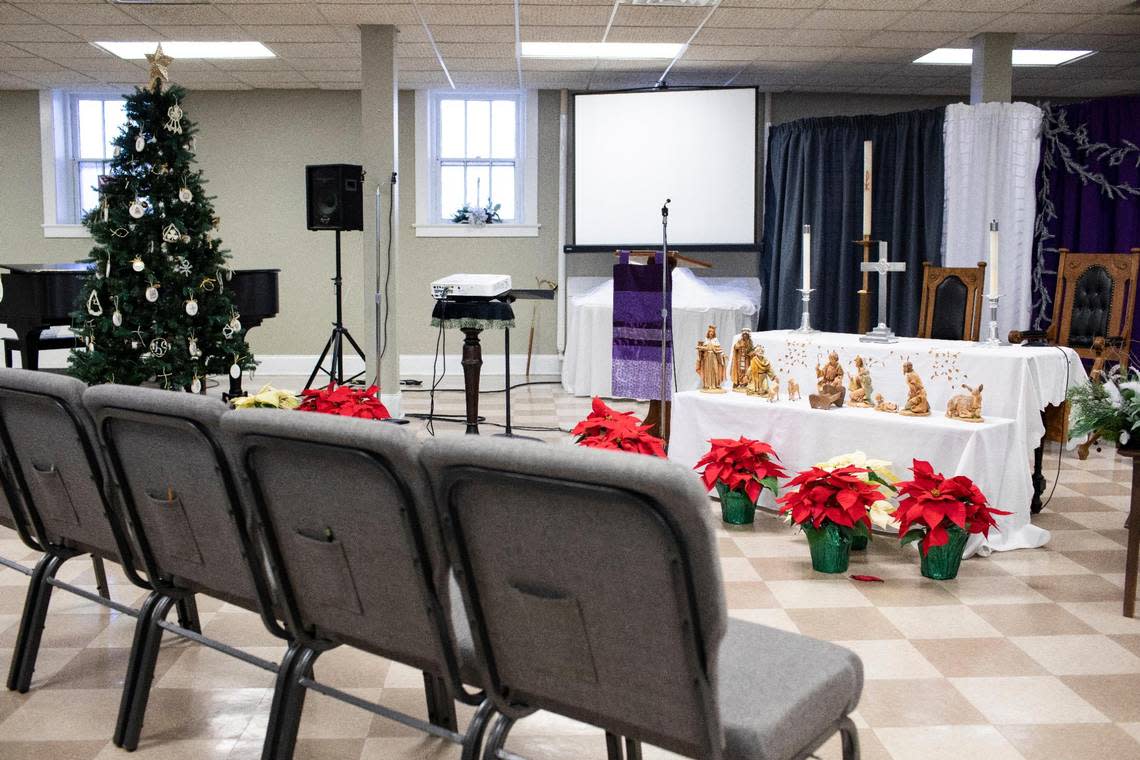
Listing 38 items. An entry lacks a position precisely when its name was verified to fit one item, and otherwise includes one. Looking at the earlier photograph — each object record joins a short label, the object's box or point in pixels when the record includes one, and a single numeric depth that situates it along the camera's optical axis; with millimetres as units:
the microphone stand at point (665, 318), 5480
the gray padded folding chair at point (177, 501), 1984
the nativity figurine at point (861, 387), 4543
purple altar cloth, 5824
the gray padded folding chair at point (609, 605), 1387
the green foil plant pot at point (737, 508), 4547
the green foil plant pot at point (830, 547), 3840
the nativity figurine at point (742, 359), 4938
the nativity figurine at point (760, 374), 4797
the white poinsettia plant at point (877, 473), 3946
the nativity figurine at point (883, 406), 4387
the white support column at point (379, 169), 7137
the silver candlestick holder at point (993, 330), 4570
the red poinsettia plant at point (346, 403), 3863
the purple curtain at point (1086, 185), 7406
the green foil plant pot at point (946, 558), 3748
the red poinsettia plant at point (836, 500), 3773
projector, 5711
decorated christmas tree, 5551
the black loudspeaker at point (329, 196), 7078
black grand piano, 6426
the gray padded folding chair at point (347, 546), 1674
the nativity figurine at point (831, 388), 4465
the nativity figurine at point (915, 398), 4262
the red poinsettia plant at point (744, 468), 4430
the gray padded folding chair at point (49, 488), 2273
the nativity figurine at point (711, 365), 4961
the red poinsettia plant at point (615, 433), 3904
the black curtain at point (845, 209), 8266
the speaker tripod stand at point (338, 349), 7293
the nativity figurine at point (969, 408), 4117
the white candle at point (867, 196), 4754
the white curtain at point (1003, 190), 7066
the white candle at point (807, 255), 4820
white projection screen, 8898
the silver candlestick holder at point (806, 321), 5180
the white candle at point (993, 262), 4430
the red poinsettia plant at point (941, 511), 3674
